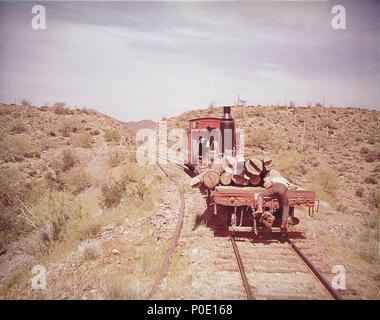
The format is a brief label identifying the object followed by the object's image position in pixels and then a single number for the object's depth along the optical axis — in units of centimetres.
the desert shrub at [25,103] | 3963
